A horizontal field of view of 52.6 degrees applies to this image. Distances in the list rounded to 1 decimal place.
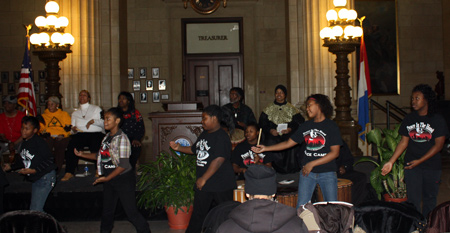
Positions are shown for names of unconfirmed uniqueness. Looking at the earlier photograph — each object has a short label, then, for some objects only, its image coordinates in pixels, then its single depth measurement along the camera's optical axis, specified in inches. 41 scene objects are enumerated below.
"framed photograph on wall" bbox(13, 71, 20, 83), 565.3
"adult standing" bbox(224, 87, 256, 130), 335.9
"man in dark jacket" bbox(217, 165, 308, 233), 101.2
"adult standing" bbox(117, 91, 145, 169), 309.7
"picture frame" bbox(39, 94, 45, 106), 568.4
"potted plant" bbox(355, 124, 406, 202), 266.7
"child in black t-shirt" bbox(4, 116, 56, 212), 217.3
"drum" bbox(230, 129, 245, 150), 312.7
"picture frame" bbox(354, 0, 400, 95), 589.9
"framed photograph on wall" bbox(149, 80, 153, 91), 585.3
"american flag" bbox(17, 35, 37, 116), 384.9
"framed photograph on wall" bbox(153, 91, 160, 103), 585.0
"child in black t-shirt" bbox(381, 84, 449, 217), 206.4
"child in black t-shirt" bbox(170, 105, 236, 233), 196.3
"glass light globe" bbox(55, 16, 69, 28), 399.2
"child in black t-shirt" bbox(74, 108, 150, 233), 202.2
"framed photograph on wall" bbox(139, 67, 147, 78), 585.9
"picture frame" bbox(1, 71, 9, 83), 564.1
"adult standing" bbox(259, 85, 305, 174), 327.0
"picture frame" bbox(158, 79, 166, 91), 585.0
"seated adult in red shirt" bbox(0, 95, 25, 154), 337.4
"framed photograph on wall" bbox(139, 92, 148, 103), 585.0
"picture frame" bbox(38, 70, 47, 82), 565.6
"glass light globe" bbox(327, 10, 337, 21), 405.1
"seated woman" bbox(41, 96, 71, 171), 339.0
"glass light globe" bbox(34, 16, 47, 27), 396.8
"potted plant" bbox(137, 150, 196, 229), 249.1
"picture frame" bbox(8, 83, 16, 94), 560.4
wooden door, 595.8
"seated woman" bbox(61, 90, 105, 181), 334.3
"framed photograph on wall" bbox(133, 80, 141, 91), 584.4
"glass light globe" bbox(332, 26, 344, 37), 396.8
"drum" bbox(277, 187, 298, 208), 217.9
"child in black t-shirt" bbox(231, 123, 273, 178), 263.6
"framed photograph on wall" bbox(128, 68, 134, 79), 586.2
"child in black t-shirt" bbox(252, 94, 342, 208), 190.4
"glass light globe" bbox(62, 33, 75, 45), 394.6
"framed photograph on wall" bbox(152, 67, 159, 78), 586.2
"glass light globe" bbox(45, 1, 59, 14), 398.9
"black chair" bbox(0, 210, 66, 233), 129.6
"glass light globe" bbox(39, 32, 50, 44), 387.5
